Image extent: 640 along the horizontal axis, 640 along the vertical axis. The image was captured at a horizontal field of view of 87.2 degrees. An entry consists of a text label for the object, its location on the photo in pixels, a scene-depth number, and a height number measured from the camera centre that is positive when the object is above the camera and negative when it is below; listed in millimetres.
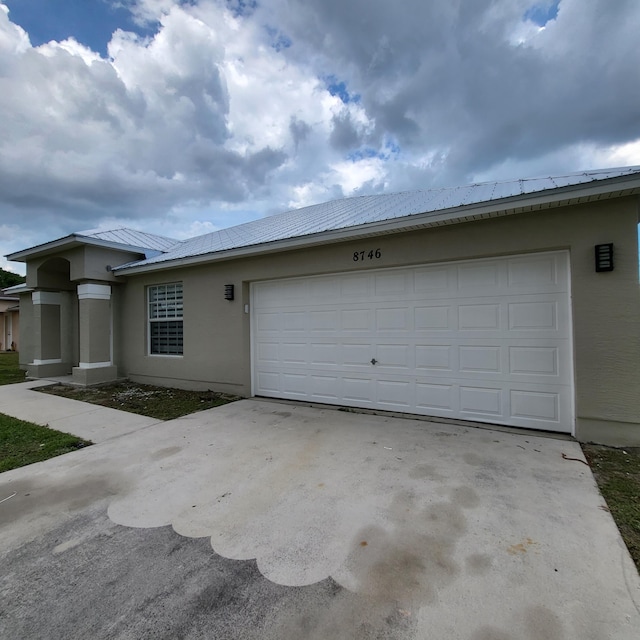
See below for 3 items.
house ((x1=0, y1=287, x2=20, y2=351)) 21422 +447
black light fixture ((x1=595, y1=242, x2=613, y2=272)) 4059 +760
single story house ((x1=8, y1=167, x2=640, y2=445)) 4152 +306
